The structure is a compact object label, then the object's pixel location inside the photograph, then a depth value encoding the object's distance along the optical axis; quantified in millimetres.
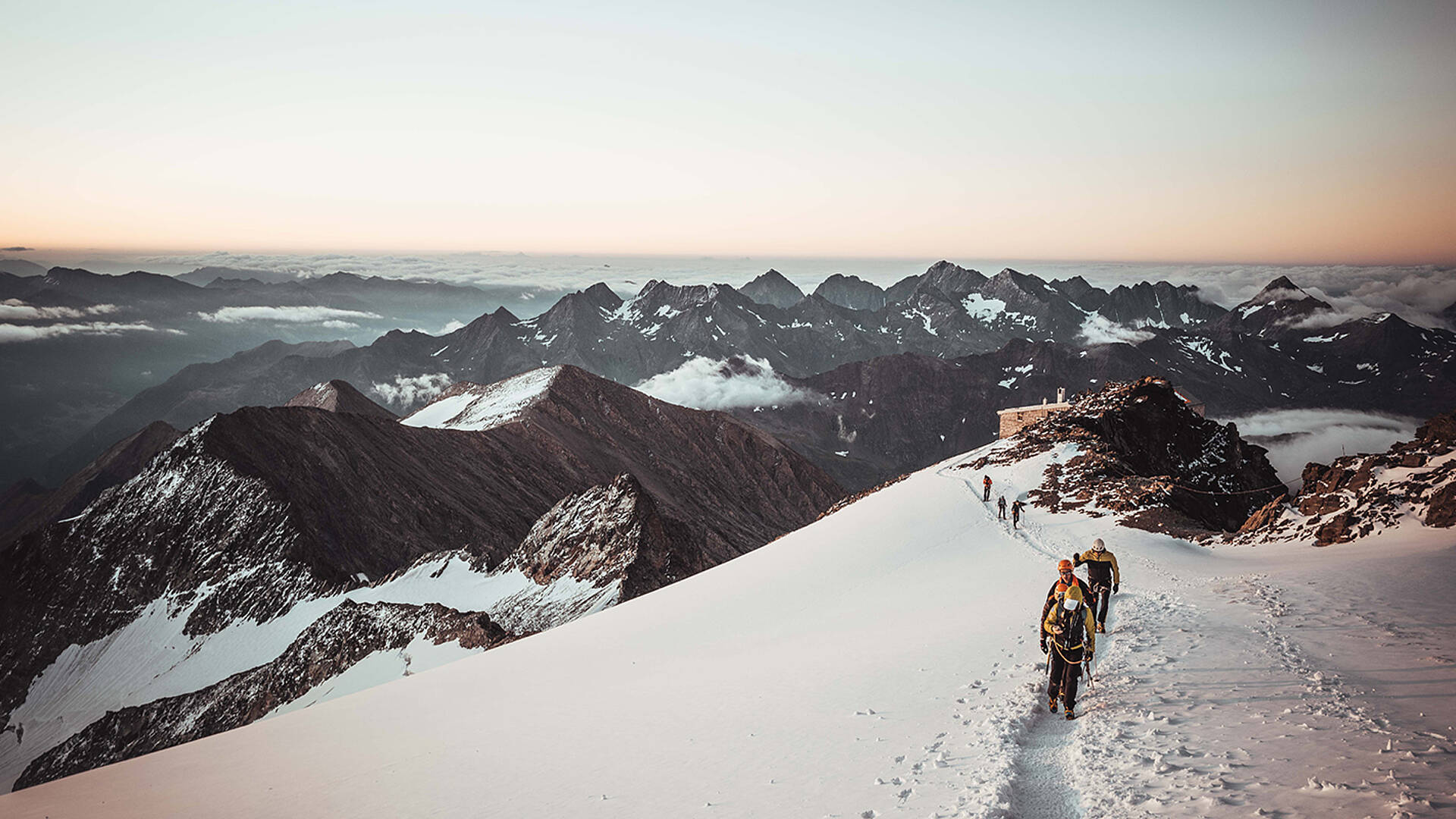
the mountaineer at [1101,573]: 12984
